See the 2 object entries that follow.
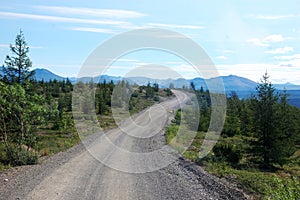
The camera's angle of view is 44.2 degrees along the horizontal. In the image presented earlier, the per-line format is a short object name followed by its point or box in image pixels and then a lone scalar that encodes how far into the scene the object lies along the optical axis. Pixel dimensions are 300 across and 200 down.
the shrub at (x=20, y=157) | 15.98
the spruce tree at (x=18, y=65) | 30.44
